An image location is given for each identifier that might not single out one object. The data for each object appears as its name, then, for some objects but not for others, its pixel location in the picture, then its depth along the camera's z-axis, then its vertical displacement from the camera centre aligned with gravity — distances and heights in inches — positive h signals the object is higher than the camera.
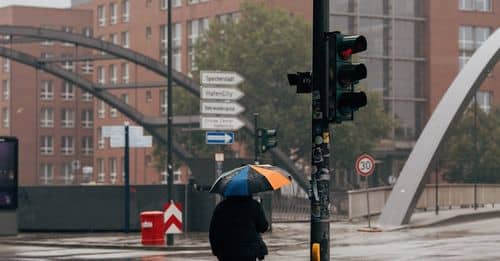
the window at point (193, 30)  4008.4 +346.9
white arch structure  1579.7 +4.4
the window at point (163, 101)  4111.7 +117.8
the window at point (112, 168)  4586.6 -116.6
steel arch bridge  2479.1 +140.4
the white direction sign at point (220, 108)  1195.3 +27.5
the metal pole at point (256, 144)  1399.9 -8.8
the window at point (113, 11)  4549.0 +460.7
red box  1248.2 -92.6
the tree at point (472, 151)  3085.6 -39.5
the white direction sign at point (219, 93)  1193.4 +41.8
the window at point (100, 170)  4665.4 -125.9
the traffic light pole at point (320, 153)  573.9 -8.0
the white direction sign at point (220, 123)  1186.6 +12.9
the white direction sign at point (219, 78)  1186.0 +56.0
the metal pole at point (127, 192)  1435.8 -64.2
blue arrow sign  1202.6 -0.6
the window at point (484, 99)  3909.9 +113.6
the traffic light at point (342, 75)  577.9 +28.4
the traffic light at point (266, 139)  1435.8 -3.3
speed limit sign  1501.0 -35.4
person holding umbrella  508.4 -35.2
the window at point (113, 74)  4466.0 +226.8
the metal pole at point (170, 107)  1250.0 +30.0
